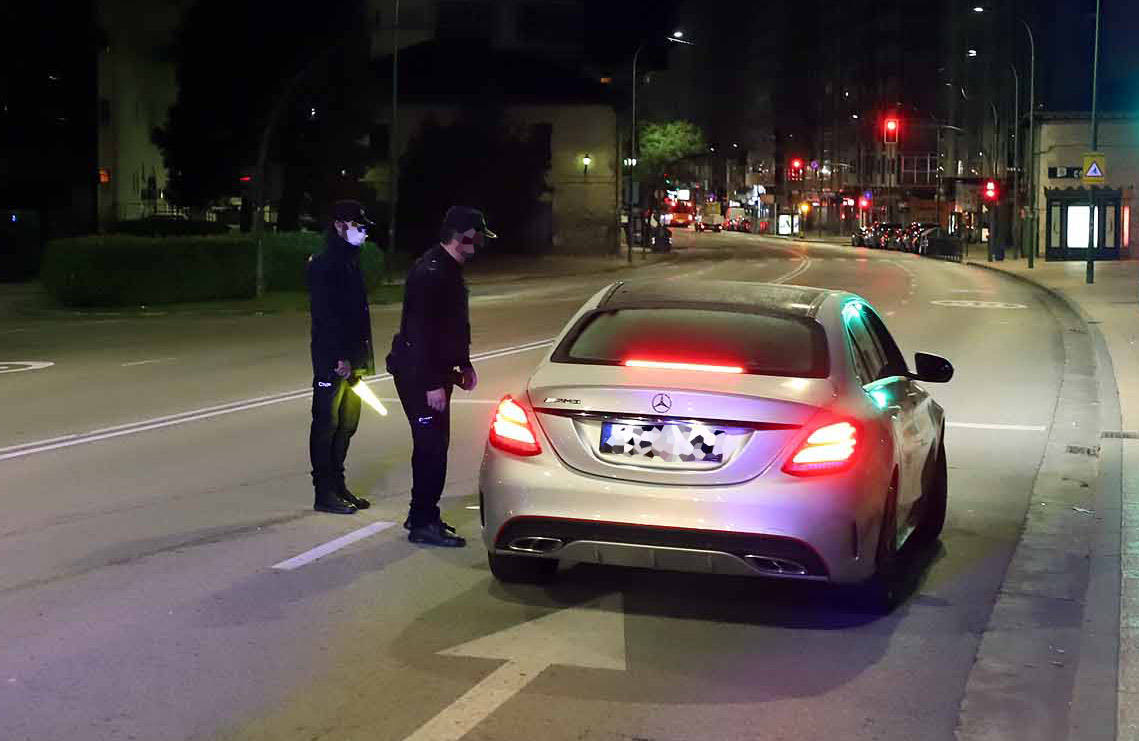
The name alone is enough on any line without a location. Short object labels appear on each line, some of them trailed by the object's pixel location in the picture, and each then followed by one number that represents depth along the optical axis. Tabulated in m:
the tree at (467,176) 62.56
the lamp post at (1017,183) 64.51
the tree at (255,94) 45.69
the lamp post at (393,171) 47.28
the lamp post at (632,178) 61.84
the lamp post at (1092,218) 40.00
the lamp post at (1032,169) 54.33
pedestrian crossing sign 37.88
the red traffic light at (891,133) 83.31
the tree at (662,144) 78.62
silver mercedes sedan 6.58
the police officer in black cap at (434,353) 8.17
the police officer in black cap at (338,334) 9.05
